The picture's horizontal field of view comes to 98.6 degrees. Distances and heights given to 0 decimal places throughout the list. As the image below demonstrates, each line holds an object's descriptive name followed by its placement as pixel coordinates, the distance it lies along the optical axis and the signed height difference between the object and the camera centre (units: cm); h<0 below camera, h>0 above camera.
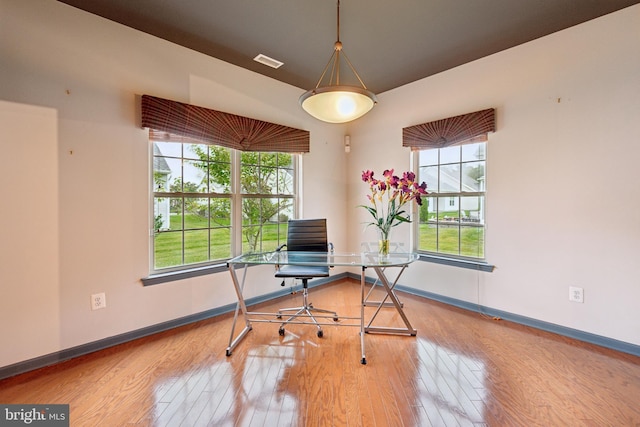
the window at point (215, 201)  262 +11
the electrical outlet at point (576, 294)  233 -71
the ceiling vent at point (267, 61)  280 +158
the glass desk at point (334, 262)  222 -43
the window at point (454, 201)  301 +12
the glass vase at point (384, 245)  251 -31
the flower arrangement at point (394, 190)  232 +18
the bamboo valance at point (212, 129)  242 +85
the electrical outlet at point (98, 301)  217 -71
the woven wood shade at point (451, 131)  279 +89
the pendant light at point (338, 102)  174 +74
